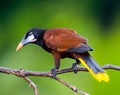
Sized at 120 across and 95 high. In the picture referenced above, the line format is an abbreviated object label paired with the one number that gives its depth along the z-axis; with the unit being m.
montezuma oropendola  7.25
